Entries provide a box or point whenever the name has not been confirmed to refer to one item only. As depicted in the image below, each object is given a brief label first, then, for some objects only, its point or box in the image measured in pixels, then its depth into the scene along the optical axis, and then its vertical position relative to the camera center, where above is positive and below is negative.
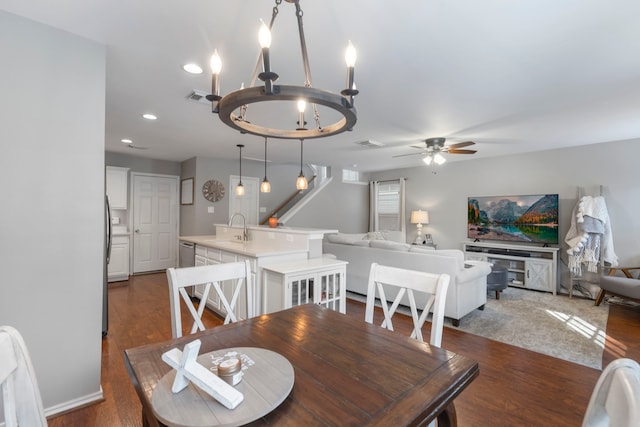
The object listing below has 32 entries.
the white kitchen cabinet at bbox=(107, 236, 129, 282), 5.47 -0.91
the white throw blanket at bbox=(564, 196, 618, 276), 4.48 -0.27
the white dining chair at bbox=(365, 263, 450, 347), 1.52 -0.40
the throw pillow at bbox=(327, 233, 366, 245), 4.80 -0.41
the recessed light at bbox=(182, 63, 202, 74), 2.31 +1.13
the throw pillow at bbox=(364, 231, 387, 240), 6.04 -0.44
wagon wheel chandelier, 0.94 +0.42
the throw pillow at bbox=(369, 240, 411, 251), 4.11 -0.43
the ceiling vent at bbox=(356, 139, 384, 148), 4.72 +1.15
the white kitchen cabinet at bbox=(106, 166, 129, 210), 5.64 +0.47
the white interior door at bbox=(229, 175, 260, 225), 6.57 +0.30
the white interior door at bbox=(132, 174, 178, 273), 6.11 -0.23
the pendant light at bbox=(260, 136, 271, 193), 4.11 +0.36
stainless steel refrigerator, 3.20 -0.52
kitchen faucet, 4.37 -0.32
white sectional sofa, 3.53 -0.66
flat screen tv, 5.27 -0.03
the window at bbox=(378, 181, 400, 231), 7.60 +0.23
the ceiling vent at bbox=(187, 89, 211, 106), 2.81 +1.12
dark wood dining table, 0.87 -0.57
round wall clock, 6.13 +0.45
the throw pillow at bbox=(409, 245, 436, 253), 3.90 -0.46
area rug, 2.95 -1.28
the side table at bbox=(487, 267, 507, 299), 4.40 -0.93
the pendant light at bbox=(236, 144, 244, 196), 4.61 +0.35
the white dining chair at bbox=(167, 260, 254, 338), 1.59 -0.40
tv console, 5.02 -0.79
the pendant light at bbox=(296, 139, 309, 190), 3.41 +0.36
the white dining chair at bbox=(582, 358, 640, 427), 0.55 -0.35
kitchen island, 3.19 -0.44
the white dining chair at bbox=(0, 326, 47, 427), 0.78 -0.48
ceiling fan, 4.32 +0.96
